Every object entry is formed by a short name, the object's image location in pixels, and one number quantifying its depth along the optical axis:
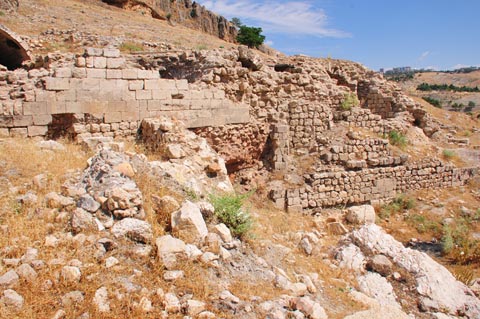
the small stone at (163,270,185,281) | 3.54
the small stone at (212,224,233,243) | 4.40
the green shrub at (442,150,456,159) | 12.11
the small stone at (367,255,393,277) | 5.38
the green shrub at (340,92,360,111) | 10.91
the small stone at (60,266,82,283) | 3.21
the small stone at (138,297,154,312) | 3.14
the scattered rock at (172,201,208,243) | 4.09
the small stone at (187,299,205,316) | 3.24
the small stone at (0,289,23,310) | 2.88
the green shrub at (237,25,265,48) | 36.75
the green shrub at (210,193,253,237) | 4.71
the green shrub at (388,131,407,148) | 11.19
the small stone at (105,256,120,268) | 3.47
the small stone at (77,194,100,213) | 3.98
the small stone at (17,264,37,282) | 3.13
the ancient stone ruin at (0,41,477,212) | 6.87
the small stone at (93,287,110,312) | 3.04
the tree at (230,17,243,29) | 49.13
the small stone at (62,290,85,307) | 3.03
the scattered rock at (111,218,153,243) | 3.87
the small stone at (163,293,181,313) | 3.22
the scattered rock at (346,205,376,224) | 8.91
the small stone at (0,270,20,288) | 3.02
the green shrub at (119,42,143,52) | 16.92
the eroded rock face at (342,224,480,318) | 4.93
